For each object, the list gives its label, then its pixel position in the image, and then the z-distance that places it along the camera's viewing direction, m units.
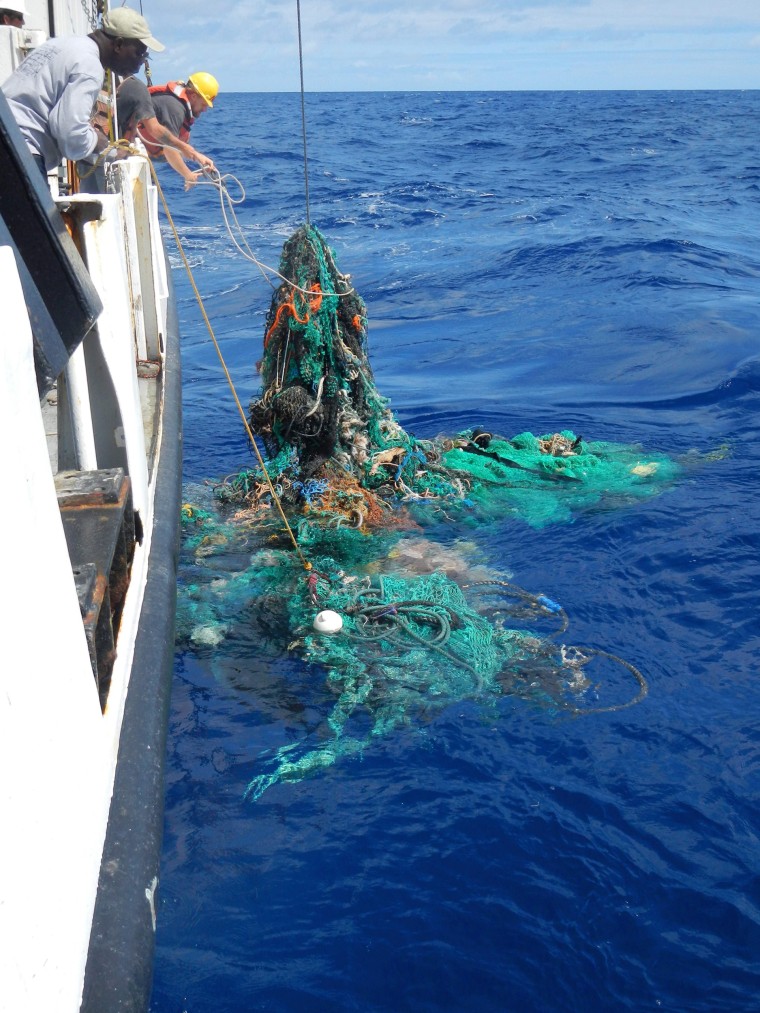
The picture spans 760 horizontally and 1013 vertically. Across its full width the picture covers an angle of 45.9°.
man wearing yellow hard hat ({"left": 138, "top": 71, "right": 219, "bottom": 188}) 7.34
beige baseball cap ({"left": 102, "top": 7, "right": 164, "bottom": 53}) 4.75
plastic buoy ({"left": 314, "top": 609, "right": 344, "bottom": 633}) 4.85
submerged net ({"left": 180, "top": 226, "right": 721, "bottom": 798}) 4.56
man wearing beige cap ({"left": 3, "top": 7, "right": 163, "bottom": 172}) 4.38
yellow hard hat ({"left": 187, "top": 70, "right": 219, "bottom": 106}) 7.64
